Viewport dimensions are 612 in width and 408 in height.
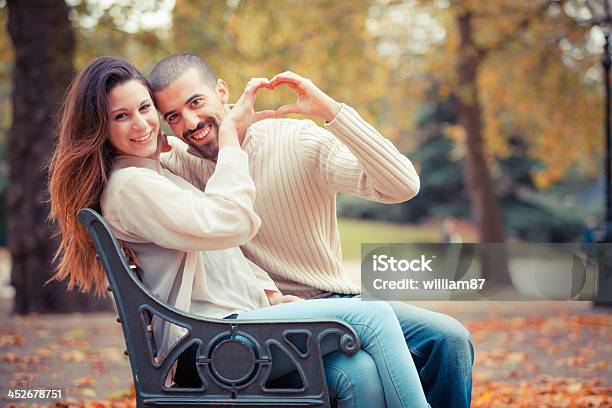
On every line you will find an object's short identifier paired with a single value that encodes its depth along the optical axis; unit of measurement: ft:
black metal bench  8.27
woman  8.38
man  9.86
